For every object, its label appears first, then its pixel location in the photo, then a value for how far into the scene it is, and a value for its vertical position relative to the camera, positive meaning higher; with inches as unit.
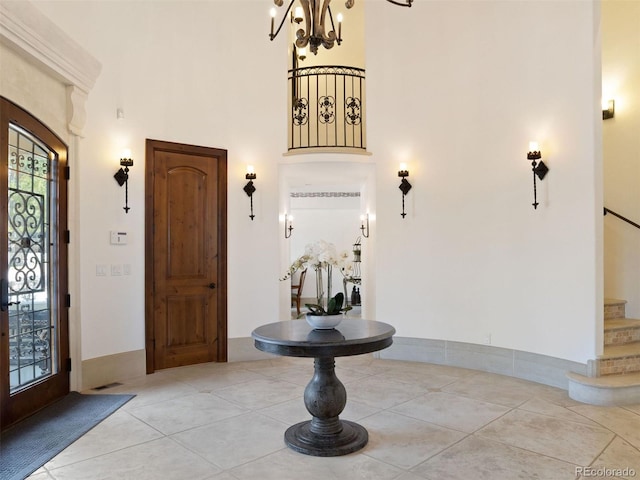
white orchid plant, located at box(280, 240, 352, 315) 129.4 -7.6
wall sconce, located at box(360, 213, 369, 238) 255.9 +5.3
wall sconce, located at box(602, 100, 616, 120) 213.2 +59.5
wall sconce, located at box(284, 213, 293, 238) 243.8 +5.7
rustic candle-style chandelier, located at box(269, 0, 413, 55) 116.8 +54.4
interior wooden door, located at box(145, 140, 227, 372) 205.0 -8.4
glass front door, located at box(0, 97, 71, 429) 137.2 -9.8
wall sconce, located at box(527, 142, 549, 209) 181.5 +28.5
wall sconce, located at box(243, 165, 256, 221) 226.4 +26.7
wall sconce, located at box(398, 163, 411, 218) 225.0 +27.8
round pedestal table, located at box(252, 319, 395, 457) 114.9 -38.4
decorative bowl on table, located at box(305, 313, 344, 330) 128.6 -24.0
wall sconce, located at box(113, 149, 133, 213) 190.2 +27.7
